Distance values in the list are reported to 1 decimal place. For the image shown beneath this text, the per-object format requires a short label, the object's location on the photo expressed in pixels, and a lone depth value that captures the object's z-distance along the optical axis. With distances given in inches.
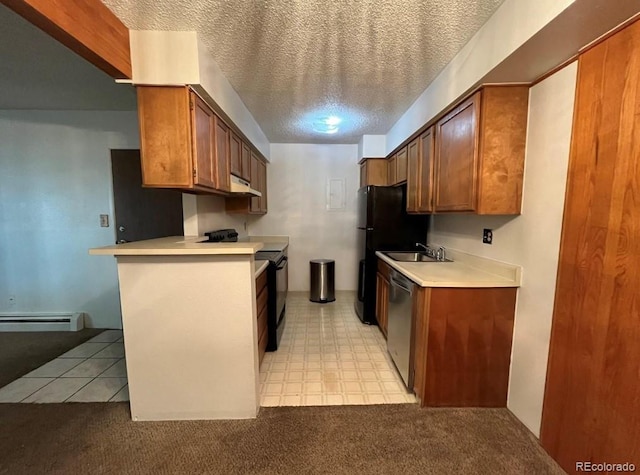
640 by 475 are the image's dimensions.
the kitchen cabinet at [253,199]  129.0
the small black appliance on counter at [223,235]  98.4
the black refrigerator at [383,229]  123.4
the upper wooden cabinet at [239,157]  99.5
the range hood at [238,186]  95.1
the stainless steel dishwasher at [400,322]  79.2
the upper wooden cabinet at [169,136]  66.1
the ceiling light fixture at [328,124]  121.0
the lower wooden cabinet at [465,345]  70.4
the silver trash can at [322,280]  161.6
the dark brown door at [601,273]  43.5
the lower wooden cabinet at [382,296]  110.3
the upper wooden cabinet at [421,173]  93.4
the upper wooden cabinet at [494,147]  66.0
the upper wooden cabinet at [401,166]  119.8
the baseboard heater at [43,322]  119.3
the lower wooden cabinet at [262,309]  87.8
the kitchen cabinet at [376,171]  152.1
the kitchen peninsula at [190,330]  66.0
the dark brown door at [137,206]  116.8
